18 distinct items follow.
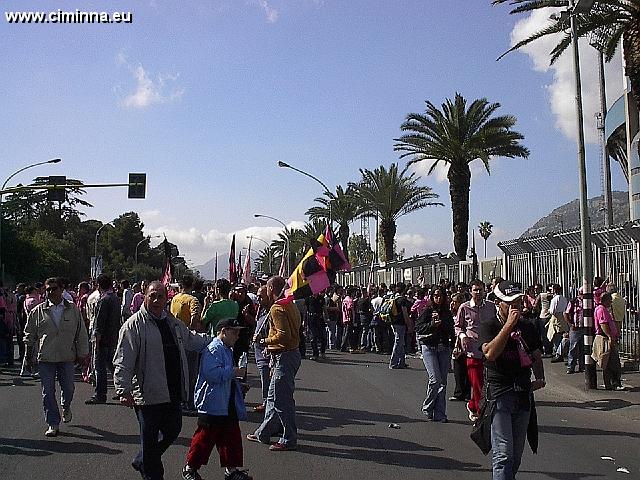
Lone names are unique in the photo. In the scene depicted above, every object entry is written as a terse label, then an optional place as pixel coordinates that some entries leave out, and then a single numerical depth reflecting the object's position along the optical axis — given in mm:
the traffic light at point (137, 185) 30172
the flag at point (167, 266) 18641
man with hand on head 5965
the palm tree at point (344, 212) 49894
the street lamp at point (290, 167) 40284
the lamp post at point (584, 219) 13492
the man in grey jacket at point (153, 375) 6363
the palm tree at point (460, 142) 31469
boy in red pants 6949
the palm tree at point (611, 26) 17266
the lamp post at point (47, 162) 38481
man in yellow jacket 8602
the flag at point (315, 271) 10016
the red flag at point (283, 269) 16522
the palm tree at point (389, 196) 42897
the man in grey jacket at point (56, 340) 9398
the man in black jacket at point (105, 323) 11988
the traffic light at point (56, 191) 29641
